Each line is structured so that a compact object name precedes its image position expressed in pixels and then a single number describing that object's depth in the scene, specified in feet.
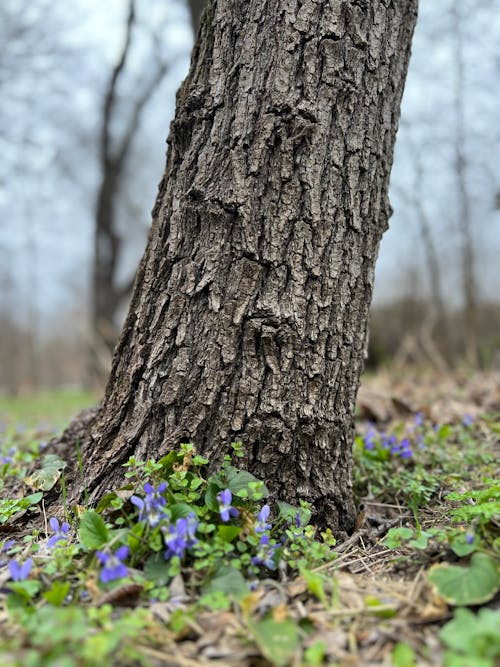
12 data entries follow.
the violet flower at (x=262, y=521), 1.66
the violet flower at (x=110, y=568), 1.46
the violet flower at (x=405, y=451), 2.46
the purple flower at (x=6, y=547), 1.77
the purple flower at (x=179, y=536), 1.54
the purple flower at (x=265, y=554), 1.59
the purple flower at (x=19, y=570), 1.48
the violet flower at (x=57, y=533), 1.68
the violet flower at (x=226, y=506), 1.62
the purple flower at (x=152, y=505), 1.58
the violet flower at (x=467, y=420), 3.15
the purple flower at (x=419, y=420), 2.97
